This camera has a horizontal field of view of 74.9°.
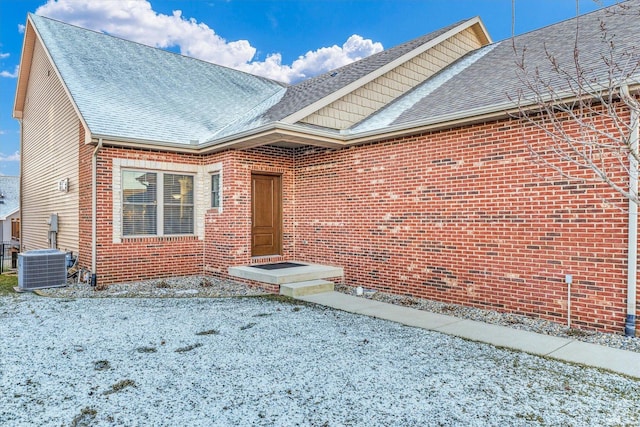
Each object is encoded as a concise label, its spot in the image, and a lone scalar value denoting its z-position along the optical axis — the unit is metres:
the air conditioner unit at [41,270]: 8.12
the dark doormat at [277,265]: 8.73
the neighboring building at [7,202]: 25.97
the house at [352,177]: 5.82
